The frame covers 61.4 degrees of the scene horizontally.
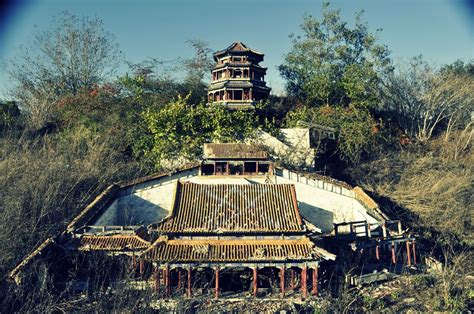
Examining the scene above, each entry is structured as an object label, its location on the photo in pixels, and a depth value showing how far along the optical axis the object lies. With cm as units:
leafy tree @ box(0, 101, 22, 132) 3020
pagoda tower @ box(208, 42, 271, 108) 3105
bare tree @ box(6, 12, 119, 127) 3528
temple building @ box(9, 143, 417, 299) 1641
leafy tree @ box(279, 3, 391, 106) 3241
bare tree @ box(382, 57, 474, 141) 3225
